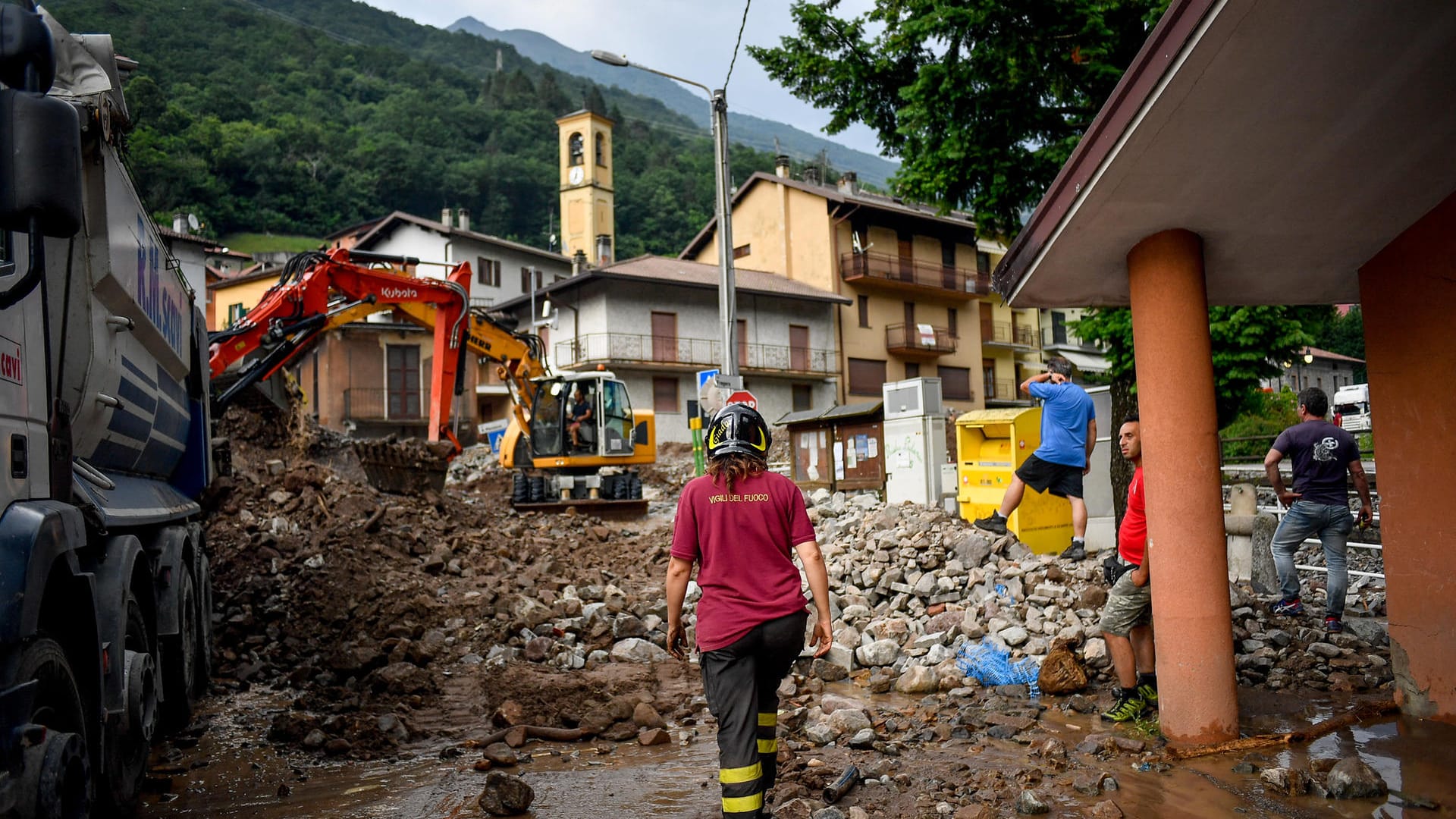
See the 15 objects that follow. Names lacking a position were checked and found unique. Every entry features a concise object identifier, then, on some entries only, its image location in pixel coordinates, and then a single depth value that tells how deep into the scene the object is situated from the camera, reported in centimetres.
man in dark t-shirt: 752
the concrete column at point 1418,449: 548
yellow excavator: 1327
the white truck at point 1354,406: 3222
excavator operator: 2075
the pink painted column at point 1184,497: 522
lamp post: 1423
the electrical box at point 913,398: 1362
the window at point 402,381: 4075
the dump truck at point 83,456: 274
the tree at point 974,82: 1076
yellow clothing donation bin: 1032
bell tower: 5459
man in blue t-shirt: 901
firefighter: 406
